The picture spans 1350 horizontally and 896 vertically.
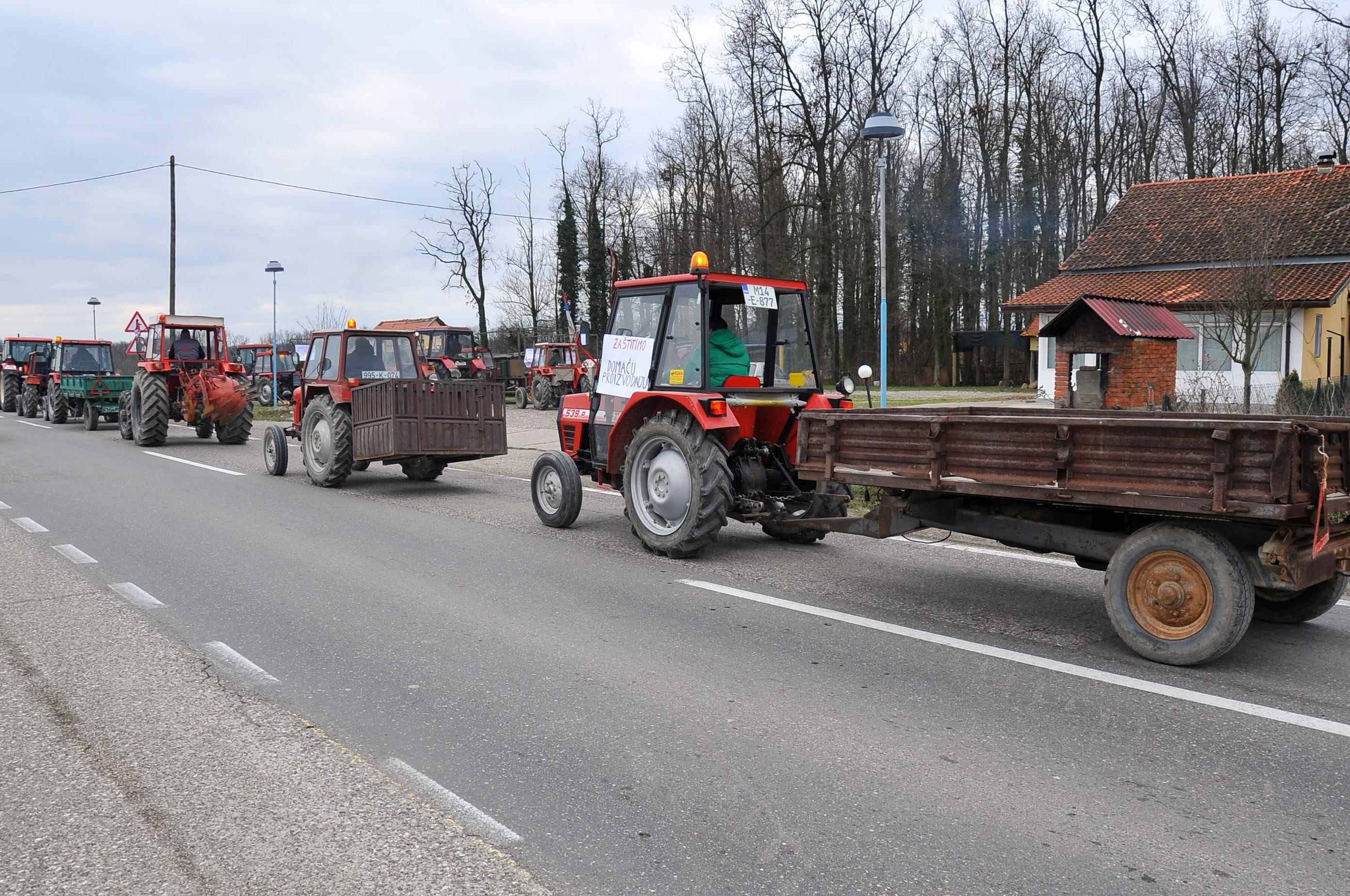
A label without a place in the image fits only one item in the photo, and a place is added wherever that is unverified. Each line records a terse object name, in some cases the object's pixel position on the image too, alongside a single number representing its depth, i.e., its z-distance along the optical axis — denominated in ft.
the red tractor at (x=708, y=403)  27.07
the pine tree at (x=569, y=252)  178.70
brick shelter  63.05
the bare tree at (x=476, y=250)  182.09
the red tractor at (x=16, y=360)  110.73
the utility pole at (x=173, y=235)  127.65
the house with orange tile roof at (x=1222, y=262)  82.99
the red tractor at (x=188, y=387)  68.03
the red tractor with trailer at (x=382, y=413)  42.04
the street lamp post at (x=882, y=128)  42.45
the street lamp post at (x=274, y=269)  108.58
